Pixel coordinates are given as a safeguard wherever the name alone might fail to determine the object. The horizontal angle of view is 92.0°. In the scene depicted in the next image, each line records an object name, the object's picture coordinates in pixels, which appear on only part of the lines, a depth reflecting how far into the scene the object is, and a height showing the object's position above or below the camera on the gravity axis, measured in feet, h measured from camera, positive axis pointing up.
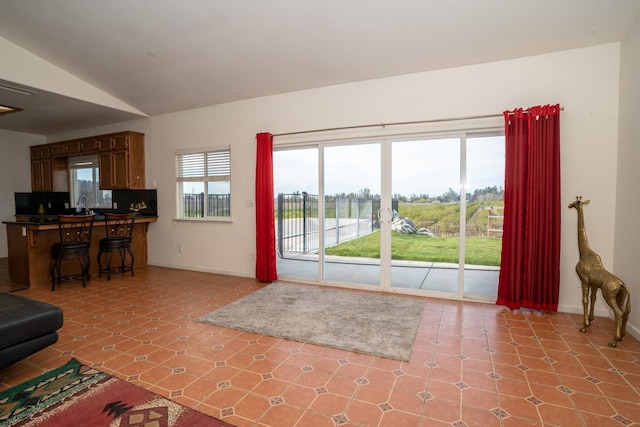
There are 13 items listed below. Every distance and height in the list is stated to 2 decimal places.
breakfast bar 14.43 -2.22
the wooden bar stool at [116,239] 16.14 -1.83
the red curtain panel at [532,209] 10.77 -0.26
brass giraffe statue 8.42 -2.34
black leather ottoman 6.79 -2.83
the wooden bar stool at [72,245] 14.23 -1.90
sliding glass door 12.63 -0.20
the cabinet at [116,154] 18.94 +3.19
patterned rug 5.75 -4.03
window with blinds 17.53 +1.26
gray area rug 9.04 -4.04
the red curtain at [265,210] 15.37 -0.33
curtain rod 11.92 +3.39
